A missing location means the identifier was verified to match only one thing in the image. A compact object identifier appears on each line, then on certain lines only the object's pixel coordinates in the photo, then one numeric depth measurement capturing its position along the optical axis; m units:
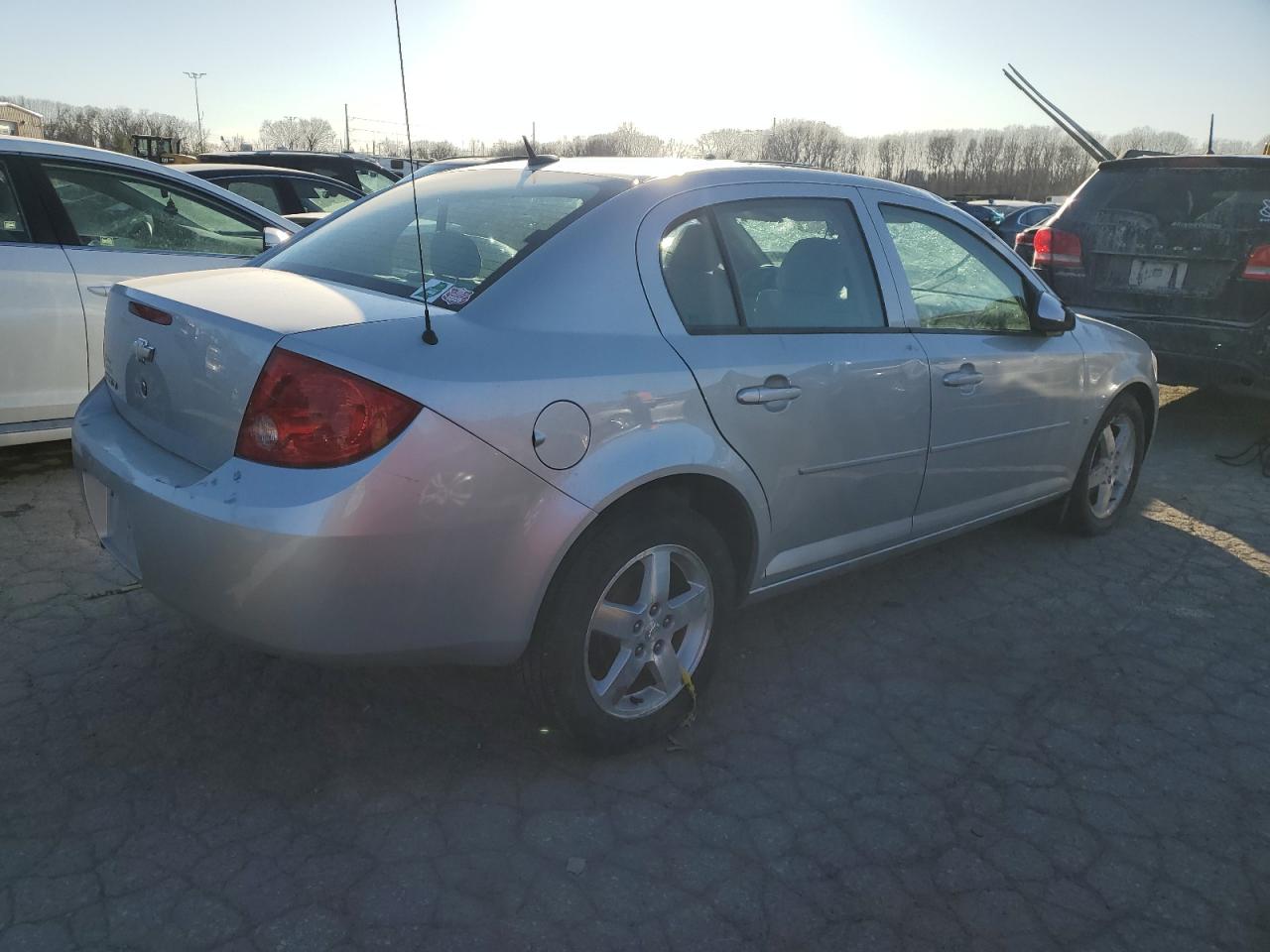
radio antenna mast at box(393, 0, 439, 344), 2.48
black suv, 6.31
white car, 4.77
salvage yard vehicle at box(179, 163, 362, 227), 9.19
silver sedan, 2.38
